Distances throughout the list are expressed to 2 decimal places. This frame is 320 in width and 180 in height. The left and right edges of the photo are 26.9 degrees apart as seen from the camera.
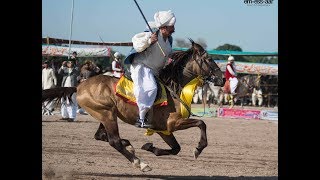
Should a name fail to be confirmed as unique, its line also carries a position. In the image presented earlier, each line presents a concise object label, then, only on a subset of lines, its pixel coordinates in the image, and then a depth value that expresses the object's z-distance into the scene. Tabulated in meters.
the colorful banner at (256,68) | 33.09
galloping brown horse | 10.42
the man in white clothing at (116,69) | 20.83
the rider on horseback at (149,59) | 10.30
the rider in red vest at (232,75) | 24.12
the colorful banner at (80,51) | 26.36
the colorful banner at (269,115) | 25.23
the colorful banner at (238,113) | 25.48
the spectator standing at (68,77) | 19.98
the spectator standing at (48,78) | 21.39
